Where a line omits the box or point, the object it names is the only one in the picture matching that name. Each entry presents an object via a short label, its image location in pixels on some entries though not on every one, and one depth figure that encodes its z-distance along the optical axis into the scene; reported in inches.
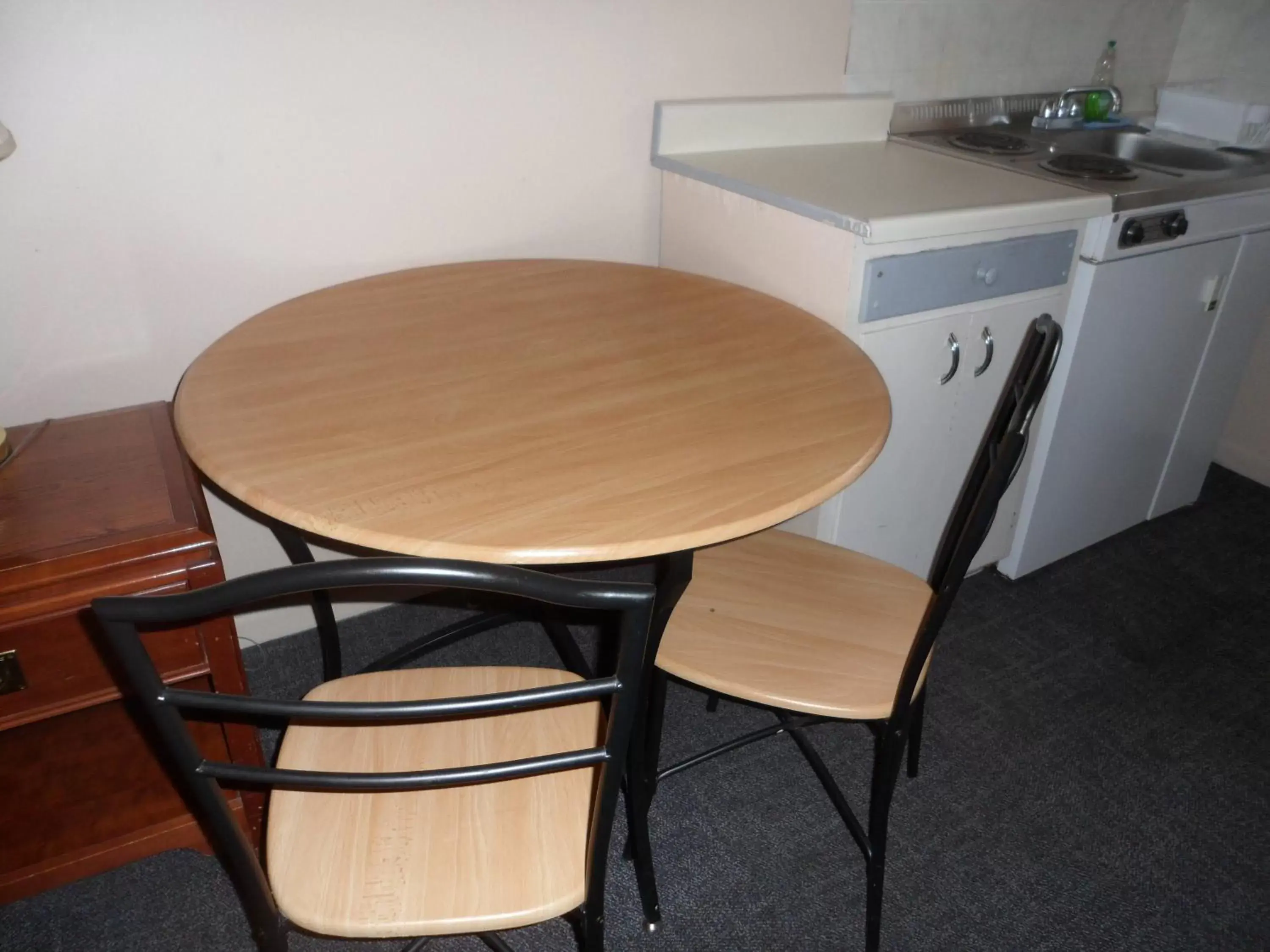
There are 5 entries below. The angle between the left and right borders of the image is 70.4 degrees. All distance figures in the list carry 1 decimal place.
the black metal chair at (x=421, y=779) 28.4
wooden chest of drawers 45.9
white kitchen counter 64.6
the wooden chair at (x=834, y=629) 46.1
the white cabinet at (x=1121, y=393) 77.3
